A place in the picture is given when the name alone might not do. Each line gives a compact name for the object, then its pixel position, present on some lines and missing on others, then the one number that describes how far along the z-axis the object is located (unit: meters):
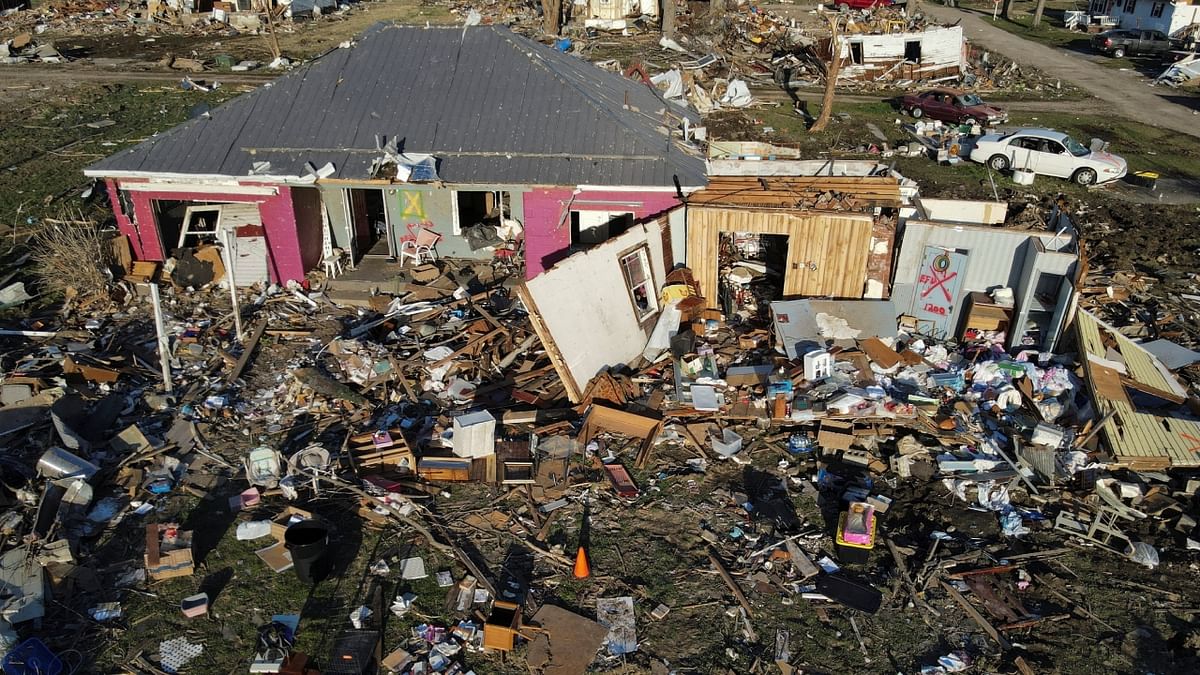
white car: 24.70
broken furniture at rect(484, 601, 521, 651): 9.35
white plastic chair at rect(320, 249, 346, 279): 18.25
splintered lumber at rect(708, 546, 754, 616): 9.97
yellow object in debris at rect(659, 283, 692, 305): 15.88
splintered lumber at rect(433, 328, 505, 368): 14.62
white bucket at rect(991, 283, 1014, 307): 15.21
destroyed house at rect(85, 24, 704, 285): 16.83
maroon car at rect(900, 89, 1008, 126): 29.91
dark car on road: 42.22
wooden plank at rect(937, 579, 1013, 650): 9.50
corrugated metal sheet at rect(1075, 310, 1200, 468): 12.00
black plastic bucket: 9.97
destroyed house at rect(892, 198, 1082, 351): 14.90
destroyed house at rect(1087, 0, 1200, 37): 43.06
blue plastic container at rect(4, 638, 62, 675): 8.77
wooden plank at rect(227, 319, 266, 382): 14.51
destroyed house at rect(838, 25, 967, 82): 36.22
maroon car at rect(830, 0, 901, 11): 49.60
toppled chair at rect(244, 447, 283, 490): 11.76
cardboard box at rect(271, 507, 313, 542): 10.91
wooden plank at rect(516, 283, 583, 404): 13.21
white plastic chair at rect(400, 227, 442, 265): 18.73
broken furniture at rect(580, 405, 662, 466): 12.94
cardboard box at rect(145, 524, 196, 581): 10.26
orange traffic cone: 10.35
